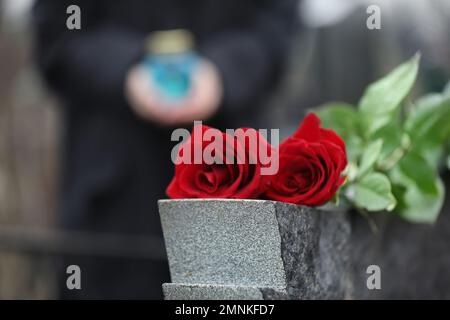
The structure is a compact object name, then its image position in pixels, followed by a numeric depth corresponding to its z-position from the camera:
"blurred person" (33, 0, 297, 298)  3.01
